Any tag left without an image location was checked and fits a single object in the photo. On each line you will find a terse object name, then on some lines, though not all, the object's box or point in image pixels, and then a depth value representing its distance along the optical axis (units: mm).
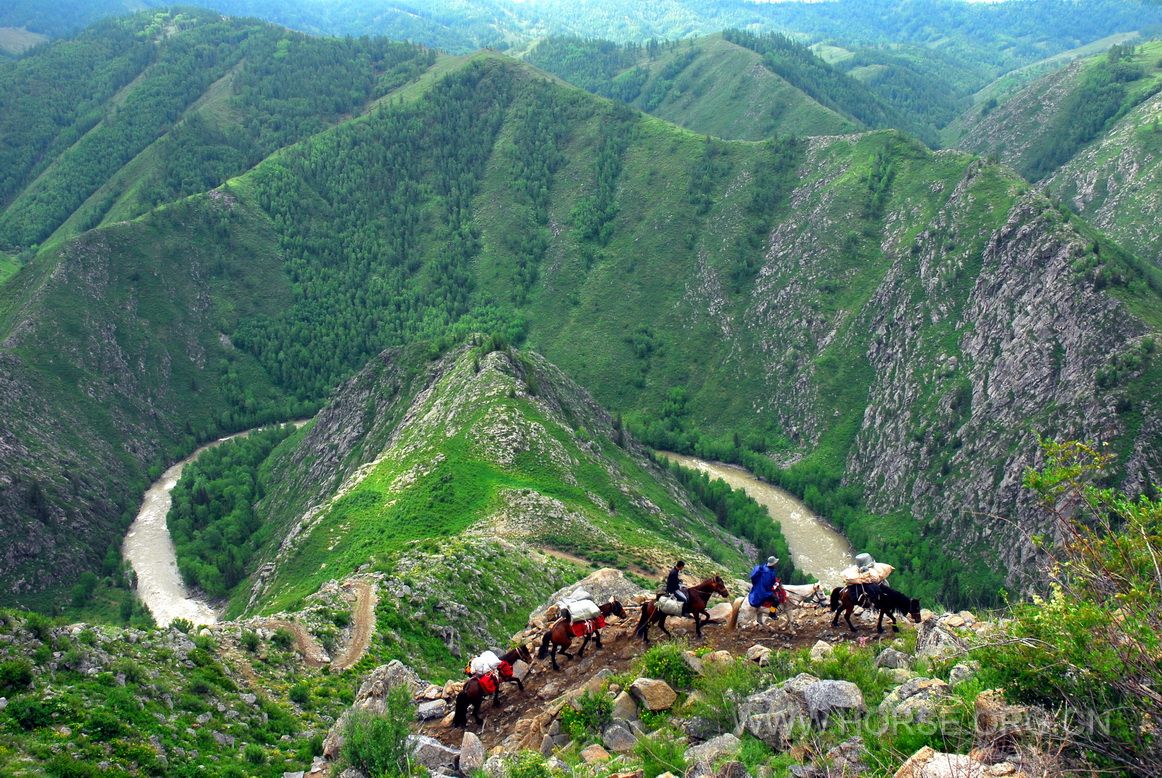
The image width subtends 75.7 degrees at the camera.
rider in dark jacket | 30328
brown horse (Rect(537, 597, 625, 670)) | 30641
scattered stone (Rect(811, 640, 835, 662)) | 26209
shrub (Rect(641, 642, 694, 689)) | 25969
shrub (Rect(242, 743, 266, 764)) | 30094
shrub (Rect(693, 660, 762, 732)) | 22766
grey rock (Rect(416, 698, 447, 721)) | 29641
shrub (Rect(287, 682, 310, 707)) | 37406
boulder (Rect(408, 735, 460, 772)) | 24266
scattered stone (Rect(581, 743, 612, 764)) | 22609
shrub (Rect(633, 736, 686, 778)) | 20859
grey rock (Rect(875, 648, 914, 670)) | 24438
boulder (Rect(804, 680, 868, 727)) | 20938
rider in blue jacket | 30047
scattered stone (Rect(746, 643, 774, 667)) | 26125
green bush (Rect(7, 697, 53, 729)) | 27375
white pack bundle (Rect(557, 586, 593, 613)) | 32756
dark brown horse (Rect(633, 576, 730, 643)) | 30203
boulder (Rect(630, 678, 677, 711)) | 24938
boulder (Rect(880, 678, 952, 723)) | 18953
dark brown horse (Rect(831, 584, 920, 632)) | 28203
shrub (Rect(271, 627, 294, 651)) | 41844
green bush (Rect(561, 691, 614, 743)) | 24500
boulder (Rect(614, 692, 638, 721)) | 24875
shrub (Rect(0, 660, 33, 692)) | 28672
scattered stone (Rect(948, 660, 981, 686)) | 20781
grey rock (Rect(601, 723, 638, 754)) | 23312
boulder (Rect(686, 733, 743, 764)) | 20688
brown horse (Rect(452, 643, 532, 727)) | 28328
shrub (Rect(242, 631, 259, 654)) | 40312
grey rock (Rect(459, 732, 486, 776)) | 23952
